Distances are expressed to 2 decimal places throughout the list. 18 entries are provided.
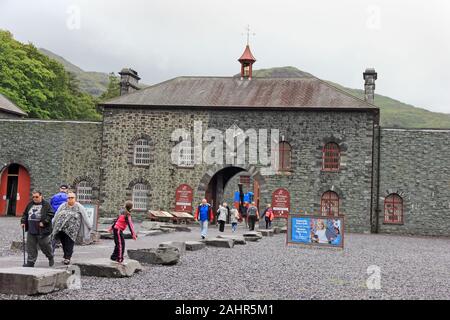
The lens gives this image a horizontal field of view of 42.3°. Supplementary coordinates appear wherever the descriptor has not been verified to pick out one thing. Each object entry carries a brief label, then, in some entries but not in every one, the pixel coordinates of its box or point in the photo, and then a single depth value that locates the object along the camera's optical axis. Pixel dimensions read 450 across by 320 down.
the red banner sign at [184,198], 31.56
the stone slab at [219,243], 18.05
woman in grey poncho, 11.56
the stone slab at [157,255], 13.10
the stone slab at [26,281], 8.41
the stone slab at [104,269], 10.69
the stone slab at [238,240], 19.46
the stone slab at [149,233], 21.73
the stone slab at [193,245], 16.52
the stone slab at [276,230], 26.83
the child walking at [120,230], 11.59
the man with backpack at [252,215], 25.98
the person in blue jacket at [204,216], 20.36
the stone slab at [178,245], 14.17
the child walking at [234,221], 25.97
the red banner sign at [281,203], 30.78
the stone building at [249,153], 30.52
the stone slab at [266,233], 24.48
